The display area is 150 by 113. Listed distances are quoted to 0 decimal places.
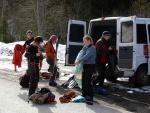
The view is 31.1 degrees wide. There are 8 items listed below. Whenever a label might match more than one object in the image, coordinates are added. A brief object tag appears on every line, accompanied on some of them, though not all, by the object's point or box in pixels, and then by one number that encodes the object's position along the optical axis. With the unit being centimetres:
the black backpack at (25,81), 875
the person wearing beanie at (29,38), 1023
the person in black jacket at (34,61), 695
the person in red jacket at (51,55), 898
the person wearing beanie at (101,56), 774
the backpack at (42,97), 666
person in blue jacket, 677
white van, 835
